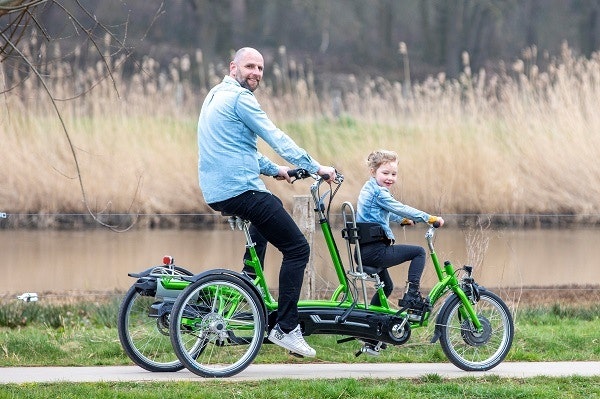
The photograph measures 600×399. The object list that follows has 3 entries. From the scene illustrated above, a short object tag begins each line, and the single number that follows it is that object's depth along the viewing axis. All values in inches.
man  513.3
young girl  552.7
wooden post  677.9
